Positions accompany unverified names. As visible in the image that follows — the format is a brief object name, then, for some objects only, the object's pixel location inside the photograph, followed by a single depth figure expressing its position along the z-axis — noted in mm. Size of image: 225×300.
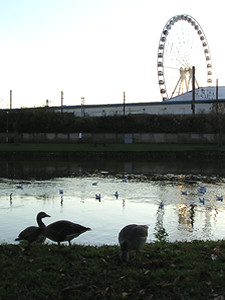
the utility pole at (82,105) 76325
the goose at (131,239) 5902
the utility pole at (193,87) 54769
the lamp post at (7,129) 51162
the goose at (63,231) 6667
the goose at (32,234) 6781
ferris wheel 59125
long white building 65100
